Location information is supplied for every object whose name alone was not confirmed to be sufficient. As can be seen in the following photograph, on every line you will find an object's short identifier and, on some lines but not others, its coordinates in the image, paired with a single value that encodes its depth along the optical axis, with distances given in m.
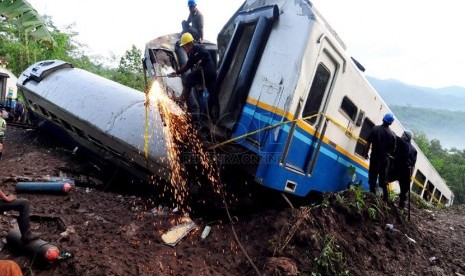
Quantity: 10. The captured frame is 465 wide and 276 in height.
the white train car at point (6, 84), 17.07
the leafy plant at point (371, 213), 5.62
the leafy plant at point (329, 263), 4.25
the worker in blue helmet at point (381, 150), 6.21
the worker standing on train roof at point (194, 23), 6.45
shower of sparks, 5.11
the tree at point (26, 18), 5.31
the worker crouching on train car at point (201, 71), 5.10
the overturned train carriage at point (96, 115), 5.95
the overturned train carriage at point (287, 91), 4.52
